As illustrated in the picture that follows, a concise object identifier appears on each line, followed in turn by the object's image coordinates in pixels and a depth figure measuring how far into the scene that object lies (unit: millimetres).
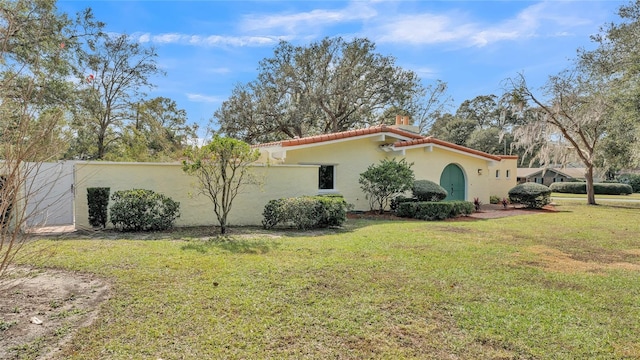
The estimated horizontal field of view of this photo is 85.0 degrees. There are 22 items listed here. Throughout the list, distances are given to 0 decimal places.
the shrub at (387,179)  14770
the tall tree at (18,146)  3146
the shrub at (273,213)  11102
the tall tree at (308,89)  29219
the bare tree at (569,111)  20688
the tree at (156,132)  19102
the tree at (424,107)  32562
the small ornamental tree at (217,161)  10000
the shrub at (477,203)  18867
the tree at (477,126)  46031
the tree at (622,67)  14859
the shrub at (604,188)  43969
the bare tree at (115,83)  22375
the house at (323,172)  10930
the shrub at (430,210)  14547
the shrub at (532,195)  19328
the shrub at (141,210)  9844
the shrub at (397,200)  16089
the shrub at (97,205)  10180
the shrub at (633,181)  52781
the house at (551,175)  61700
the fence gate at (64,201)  11367
